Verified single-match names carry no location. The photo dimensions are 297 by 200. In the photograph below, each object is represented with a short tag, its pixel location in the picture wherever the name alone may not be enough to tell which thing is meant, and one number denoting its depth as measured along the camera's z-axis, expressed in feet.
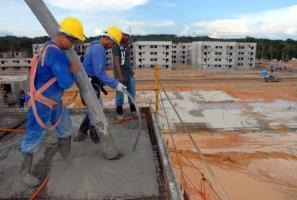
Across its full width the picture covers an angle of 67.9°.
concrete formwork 7.28
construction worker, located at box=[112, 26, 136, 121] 12.99
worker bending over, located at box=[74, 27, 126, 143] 9.90
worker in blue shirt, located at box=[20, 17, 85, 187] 7.58
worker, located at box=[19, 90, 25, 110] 39.93
